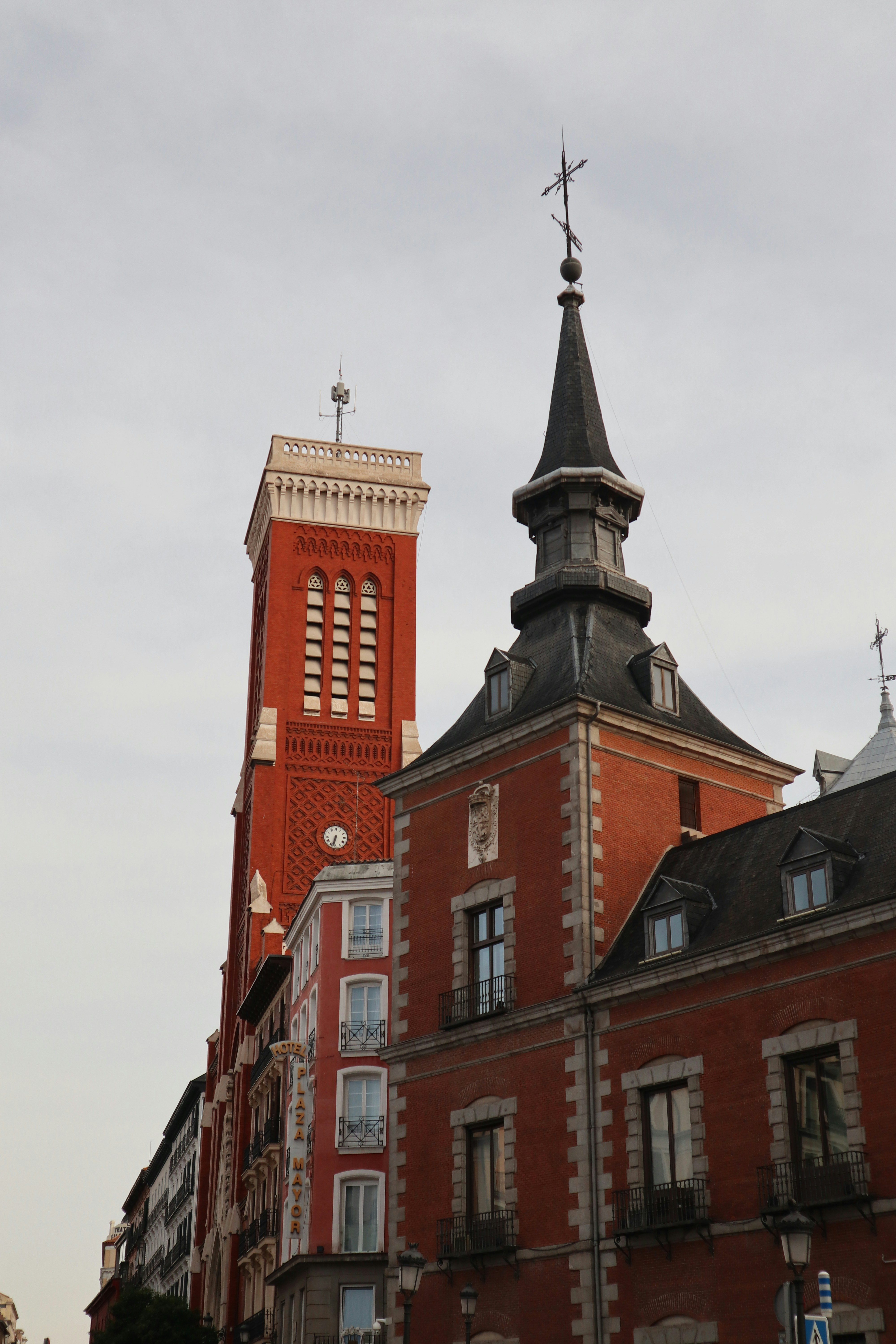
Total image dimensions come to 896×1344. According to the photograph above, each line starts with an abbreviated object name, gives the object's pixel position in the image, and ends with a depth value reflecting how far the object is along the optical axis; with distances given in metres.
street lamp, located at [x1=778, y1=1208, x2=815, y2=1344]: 19.36
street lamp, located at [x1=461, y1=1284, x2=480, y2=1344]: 28.31
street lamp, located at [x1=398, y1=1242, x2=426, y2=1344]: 26.16
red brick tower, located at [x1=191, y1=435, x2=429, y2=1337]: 67.69
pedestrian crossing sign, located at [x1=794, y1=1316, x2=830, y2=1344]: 18.36
